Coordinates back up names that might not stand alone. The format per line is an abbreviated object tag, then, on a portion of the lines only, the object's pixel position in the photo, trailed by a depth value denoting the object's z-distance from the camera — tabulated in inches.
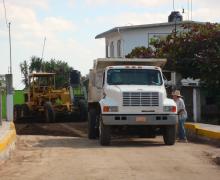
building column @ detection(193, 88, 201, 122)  1330.0
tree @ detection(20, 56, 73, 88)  2751.0
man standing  869.8
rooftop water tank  1982.0
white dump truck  778.2
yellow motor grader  1433.3
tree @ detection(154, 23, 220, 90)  1194.6
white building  1884.1
